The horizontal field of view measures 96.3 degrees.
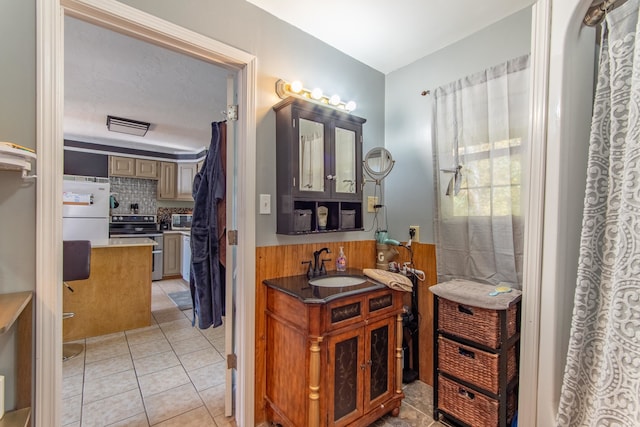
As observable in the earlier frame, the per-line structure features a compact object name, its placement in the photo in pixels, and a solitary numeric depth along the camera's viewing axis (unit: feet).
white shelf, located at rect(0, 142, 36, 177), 2.93
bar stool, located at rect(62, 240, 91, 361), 7.29
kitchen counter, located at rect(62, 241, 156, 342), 9.07
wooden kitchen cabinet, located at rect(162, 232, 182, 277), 16.92
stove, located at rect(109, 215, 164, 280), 15.98
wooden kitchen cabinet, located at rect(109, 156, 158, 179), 15.92
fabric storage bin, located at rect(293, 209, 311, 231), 5.65
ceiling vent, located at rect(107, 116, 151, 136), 11.83
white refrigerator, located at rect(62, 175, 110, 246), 13.23
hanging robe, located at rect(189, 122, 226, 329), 6.25
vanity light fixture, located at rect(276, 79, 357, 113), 5.80
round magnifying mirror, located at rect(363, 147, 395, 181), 7.34
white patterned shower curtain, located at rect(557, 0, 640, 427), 2.87
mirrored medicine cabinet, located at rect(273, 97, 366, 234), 5.62
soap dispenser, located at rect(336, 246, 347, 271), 6.62
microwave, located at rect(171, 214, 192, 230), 18.11
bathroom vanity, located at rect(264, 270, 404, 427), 4.58
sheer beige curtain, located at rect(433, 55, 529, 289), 5.54
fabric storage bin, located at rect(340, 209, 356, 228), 6.56
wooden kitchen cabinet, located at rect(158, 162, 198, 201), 17.53
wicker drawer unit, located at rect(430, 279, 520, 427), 4.77
